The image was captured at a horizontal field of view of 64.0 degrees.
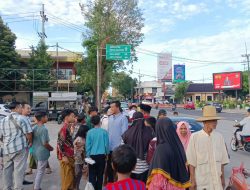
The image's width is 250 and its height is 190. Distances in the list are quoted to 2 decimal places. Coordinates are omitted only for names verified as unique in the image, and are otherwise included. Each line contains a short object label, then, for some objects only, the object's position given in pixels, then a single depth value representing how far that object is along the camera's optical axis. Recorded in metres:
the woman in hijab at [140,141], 2.93
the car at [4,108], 14.45
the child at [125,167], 1.65
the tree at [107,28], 19.44
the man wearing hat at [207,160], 2.48
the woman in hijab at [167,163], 2.03
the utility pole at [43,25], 25.10
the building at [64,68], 25.59
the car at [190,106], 33.94
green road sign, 15.33
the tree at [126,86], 55.64
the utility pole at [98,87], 14.57
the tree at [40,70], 22.08
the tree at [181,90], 50.12
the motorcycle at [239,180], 2.51
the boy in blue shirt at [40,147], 3.95
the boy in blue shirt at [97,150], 3.58
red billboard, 38.27
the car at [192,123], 5.70
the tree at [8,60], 21.16
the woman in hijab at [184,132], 3.80
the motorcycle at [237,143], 6.71
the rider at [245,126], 6.67
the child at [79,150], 3.81
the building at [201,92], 49.17
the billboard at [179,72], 30.41
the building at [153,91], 59.25
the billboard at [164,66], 27.00
